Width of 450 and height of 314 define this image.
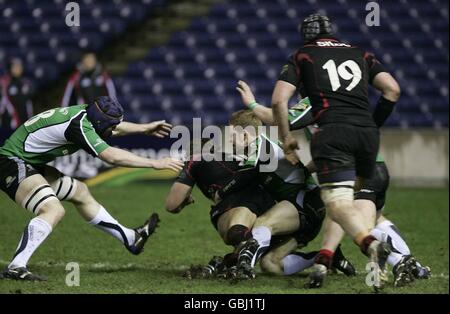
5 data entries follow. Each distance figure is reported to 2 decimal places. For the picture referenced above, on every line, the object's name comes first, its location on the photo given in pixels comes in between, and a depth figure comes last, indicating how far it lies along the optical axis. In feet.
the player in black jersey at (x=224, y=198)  49.75
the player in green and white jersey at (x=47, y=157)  47.26
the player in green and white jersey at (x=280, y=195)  49.67
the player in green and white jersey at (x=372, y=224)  45.98
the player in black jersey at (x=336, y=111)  43.14
